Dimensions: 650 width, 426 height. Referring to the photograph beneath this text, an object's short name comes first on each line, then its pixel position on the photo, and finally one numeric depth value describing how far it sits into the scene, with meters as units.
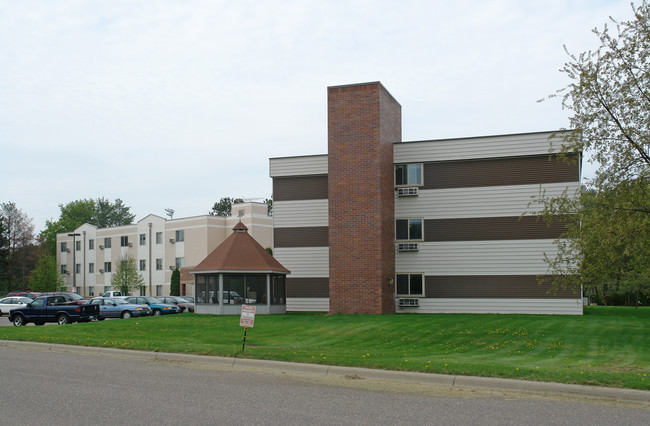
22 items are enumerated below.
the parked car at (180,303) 43.49
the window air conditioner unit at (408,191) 33.31
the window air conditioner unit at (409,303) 32.94
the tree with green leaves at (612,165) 17.83
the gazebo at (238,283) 33.75
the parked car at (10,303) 46.30
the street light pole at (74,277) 73.94
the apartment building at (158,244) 66.19
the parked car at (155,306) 39.50
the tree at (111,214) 135.00
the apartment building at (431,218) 31.28
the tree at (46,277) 74.81
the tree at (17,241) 95.81
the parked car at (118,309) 37.45
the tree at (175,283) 62.84
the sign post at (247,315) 16.14
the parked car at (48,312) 32.06
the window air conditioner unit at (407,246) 33.22
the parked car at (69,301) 32.71
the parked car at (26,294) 54.78
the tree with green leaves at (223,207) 119.69
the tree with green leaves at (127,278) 66.88
